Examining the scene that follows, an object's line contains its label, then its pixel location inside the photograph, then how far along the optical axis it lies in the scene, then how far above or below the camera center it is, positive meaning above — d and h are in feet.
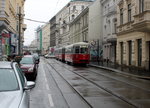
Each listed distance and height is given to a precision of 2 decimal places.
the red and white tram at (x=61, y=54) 114.87 -0.67
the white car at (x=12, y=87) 10.91 -2.38
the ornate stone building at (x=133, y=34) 54.01 +6.38
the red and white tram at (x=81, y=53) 82.45 -0.04
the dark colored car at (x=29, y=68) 38.63 -3.05
